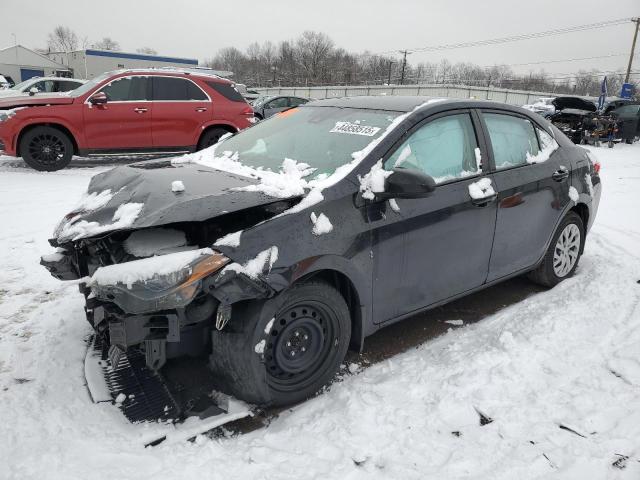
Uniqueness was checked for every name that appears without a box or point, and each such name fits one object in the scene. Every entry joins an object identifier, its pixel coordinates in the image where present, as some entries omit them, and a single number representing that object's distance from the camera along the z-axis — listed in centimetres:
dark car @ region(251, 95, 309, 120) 1720
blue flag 1855
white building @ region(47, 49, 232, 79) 4162
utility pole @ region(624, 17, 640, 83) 4666
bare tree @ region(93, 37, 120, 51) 11569
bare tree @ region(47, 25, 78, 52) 10868
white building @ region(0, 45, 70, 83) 5957
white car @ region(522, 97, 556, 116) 1999
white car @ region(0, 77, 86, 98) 1364
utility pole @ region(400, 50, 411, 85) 6856
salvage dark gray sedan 233
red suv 827
